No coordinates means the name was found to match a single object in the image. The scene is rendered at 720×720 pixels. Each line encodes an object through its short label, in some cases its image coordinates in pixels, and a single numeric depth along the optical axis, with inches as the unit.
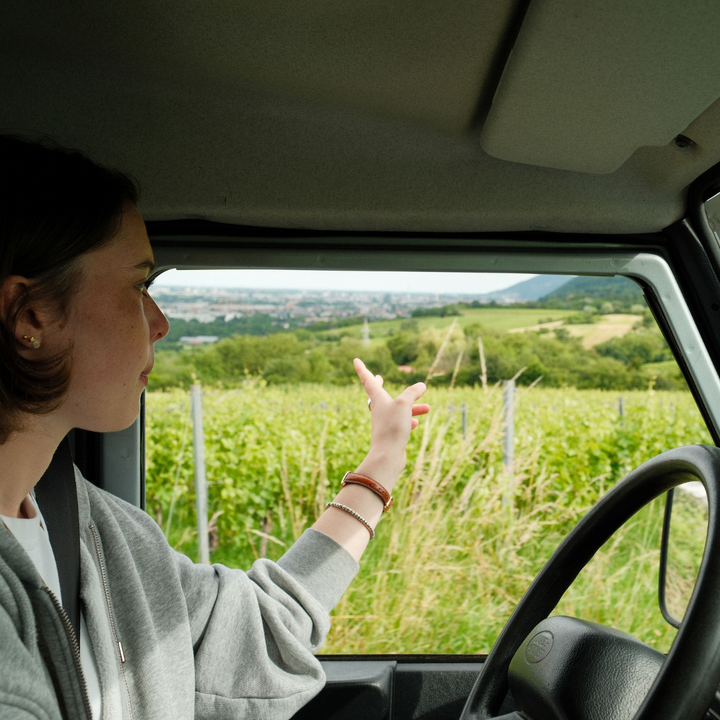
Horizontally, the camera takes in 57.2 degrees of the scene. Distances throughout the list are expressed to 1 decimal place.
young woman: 38.0
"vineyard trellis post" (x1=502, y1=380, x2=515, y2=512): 143.1
